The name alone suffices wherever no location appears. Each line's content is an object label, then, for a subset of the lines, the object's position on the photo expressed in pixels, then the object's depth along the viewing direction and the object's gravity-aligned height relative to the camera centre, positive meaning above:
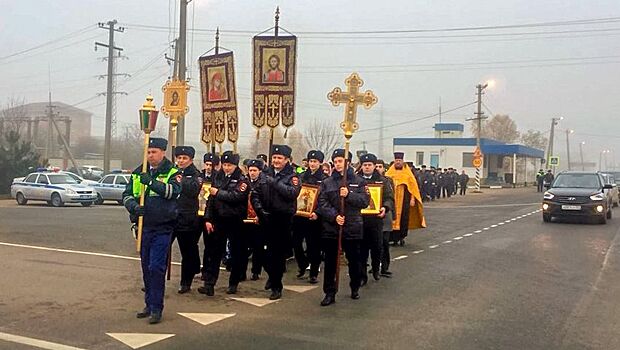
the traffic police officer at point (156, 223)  7.01 -0.65
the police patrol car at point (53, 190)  28.50 -1.27
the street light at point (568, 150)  99.40 +4.31
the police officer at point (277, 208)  8.38 -0.54
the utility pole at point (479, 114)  47.15 +5.02
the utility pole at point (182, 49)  24.78 +4.57
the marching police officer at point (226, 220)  8.45 -0.72
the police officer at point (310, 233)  9.27 -0.99
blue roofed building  61.84 +2.03
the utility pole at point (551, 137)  74.86 +4.78
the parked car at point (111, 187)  30.77 -1.16
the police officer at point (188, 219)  8.01 -0.71
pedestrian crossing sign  61.47 +1.58
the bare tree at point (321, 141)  77.62 +3.56
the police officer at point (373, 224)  9.38 -0.79
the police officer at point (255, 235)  8.89 -0.95
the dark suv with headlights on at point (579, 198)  19.70 -0.66
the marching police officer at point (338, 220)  8.09 -0.64
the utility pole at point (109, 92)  40.59 +4.92
